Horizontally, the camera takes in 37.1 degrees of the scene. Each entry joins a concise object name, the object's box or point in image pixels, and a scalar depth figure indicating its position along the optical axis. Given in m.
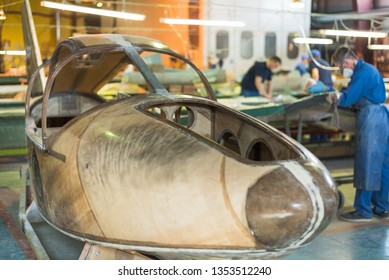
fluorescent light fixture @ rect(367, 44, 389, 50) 6.26
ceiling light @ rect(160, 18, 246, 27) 10.50
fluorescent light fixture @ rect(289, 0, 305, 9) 9.24
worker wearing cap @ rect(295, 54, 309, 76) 11.52
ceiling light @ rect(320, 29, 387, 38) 6.34
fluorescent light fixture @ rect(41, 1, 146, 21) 8.34
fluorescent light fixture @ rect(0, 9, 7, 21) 8.69
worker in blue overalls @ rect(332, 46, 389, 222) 5.27
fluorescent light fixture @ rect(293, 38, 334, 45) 9.02
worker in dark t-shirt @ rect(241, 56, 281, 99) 9.20
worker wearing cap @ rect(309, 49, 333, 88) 8.86
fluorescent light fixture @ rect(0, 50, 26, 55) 9.63
